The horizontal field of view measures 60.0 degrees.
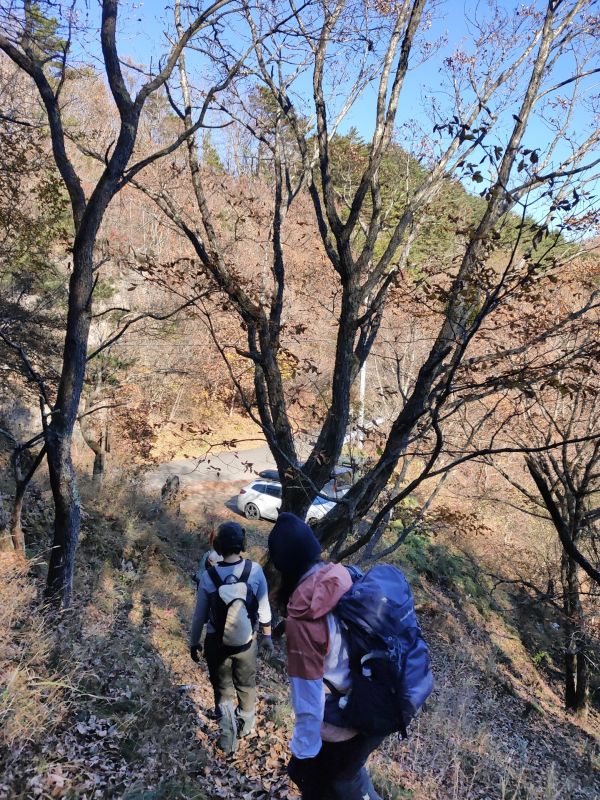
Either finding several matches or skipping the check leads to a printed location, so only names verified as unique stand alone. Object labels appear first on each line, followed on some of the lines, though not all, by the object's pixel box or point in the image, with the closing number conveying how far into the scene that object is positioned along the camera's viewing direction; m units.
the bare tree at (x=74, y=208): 4.76
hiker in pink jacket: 2.10
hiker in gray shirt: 3.68
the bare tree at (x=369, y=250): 5.09
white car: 17.06
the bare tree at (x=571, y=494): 9.16
